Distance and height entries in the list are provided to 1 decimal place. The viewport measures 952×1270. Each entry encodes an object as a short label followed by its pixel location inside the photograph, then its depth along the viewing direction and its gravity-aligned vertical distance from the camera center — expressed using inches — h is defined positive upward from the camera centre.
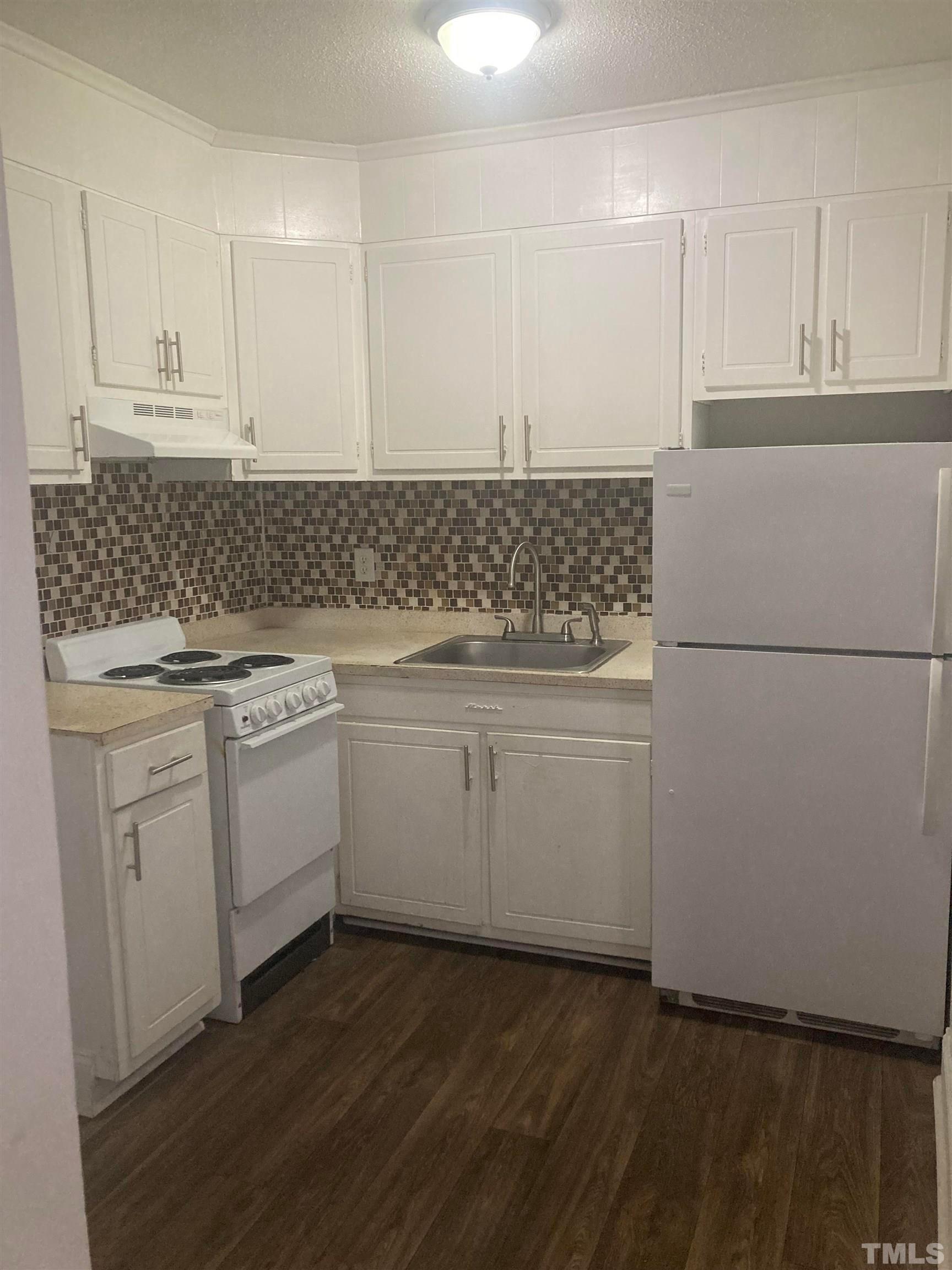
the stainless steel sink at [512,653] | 130.6 -20.9
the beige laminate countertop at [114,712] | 90.0 -19.7
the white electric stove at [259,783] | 105.3 -30.8
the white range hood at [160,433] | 103.0 +7.4
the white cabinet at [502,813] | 114.3 -37.3
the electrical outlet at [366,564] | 146.4 -9.6
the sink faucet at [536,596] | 134.6 -13.5
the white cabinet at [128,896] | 90.6 -36.6
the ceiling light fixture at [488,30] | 86.7 +40.5
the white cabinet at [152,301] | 104.3 +22.1
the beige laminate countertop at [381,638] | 114.7 -19.4
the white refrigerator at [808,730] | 95.3 -23.6
